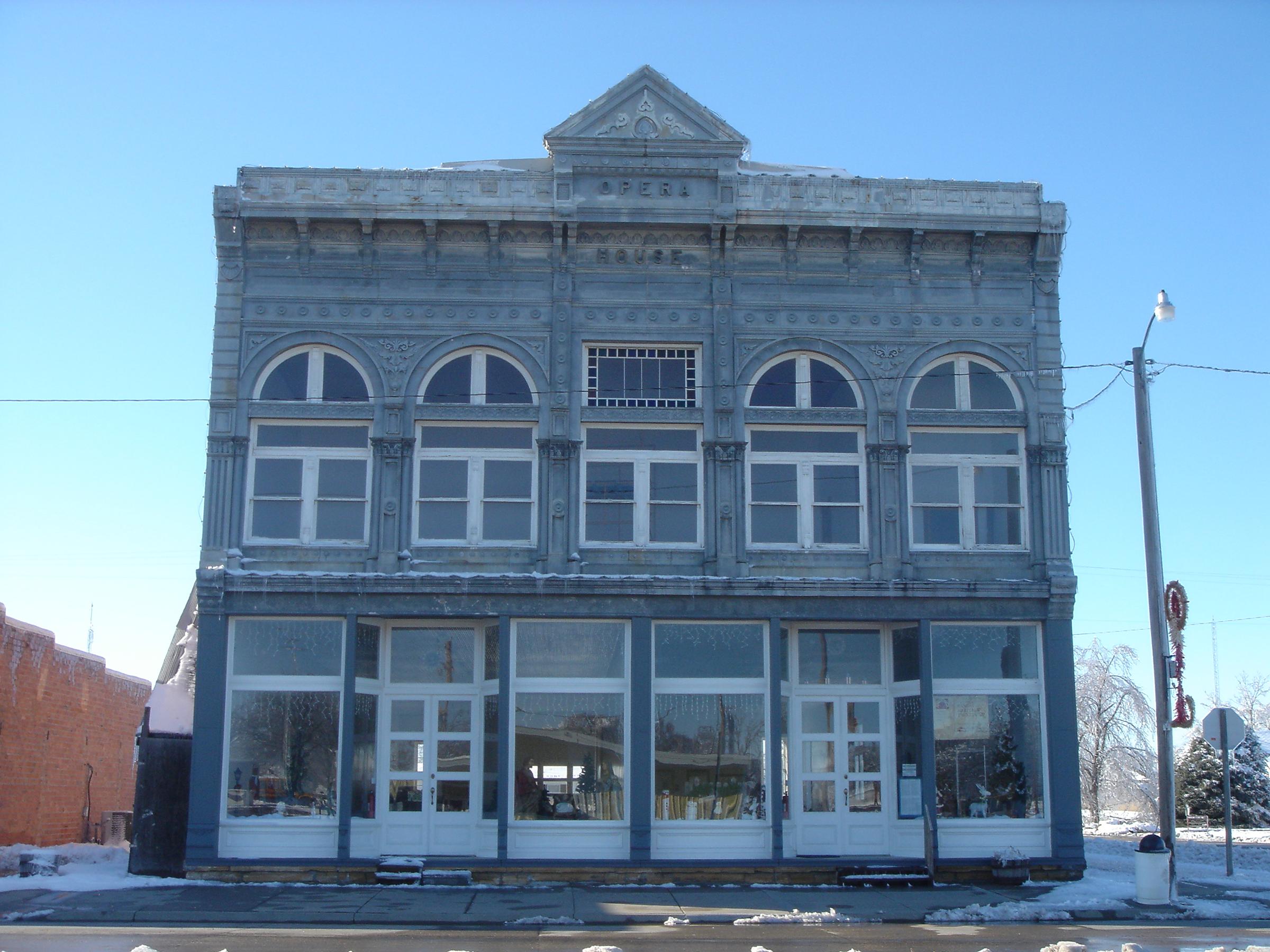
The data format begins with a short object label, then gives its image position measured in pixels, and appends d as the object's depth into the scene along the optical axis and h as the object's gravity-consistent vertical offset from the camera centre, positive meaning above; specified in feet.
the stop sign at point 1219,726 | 60.90 +0.28
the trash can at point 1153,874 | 55.16 -6.06
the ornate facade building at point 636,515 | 63.72 +10.74
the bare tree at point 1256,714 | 217.77 +3.10
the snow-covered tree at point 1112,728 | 142.82 +0.35
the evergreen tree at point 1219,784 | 109.91 -4.51
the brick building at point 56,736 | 74.54 -0.66
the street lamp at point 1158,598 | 57.21 +6.02
